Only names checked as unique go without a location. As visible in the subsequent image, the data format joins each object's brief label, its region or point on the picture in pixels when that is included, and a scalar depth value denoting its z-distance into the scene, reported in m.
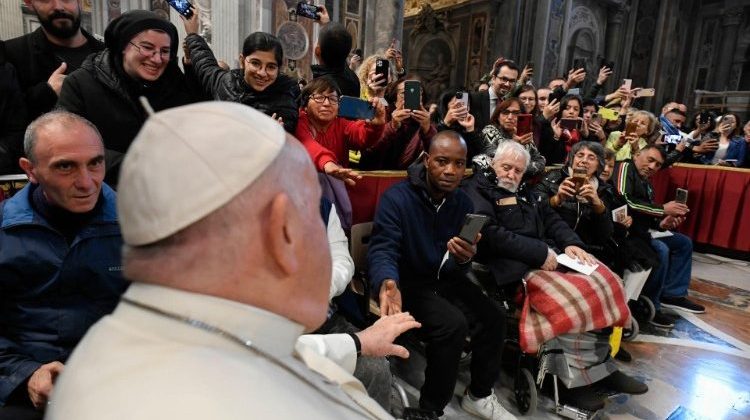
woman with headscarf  2.52
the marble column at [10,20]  5.54
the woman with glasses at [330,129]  2.82
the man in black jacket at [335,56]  3.65
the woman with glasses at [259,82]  2.90
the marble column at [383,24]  8.68
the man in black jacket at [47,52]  2.70
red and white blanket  2.92
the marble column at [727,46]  15.37
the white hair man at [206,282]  0.65
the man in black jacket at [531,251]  2.98
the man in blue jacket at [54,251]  1.75
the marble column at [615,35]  14.72
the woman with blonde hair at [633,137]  5.44
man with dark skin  2.64
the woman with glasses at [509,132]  3.97
